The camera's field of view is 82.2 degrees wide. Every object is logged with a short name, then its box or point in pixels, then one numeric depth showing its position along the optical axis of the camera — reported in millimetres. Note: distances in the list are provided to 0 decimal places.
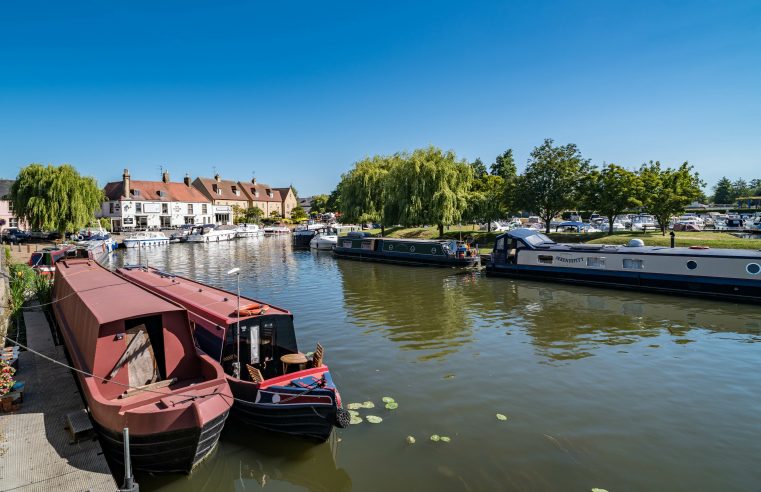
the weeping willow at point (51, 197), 50312
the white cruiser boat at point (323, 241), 56719
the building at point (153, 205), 78000
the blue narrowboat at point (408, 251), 38875
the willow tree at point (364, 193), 57844
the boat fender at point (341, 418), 9531
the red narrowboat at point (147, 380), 8203
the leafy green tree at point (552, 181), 46656
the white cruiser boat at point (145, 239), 60062
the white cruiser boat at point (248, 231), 78856
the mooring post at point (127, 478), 7043
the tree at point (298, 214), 111750
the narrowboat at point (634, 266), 24484
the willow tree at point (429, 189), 47500
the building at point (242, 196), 98625
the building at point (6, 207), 63900
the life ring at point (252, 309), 11938
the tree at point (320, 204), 129875
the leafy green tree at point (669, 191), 42531
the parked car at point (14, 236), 53562
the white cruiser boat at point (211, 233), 68250
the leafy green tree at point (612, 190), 44000
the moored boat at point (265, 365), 9664
